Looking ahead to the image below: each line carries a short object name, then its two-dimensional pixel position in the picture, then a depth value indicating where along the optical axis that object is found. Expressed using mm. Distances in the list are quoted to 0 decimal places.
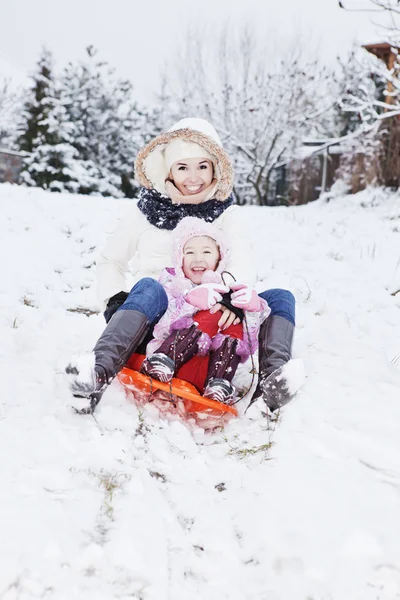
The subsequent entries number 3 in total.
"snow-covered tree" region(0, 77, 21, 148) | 18781
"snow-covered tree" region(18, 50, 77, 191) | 17438
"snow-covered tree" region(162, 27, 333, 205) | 18438
